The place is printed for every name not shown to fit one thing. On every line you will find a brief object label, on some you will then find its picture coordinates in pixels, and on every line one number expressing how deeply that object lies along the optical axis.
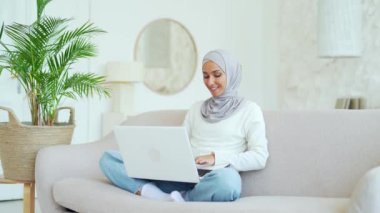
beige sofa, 2.49
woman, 2.53
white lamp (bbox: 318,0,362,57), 4.05
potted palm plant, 2.94
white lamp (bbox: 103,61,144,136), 4.95
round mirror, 5.50
